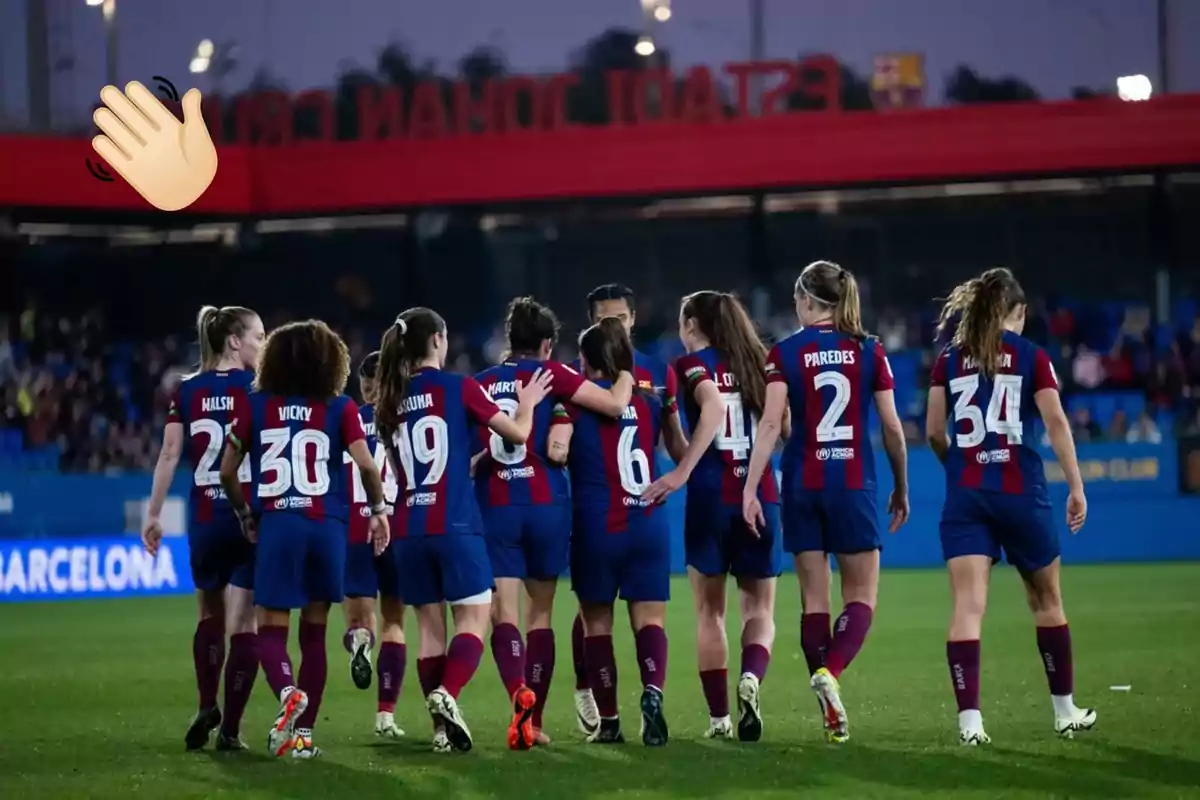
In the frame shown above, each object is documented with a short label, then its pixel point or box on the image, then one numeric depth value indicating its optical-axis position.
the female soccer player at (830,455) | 16.47
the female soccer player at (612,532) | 16.66
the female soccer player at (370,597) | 18.05
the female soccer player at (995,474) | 16.03
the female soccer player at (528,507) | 16.70
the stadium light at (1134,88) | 53.72
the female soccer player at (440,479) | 16.06
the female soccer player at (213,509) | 17.20
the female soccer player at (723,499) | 16.91
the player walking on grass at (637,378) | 17.22
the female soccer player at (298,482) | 16.17
